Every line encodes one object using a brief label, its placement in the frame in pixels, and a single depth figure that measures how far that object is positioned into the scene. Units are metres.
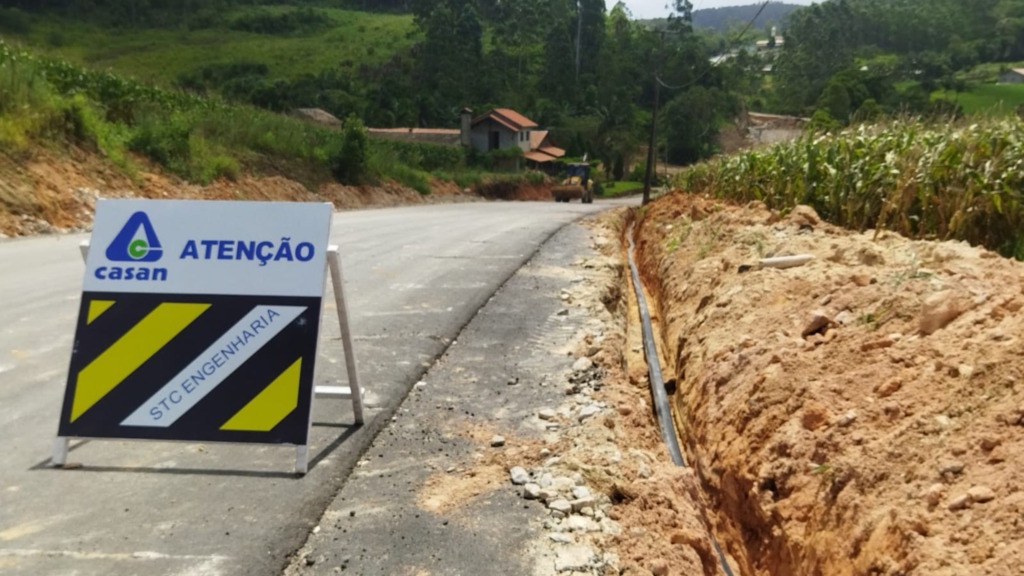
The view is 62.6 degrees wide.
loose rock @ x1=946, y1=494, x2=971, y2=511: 3.52
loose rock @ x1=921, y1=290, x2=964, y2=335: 5.05
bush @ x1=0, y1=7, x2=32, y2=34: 66.69
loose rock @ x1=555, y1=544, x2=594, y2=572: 3.53
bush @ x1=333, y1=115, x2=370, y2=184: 32.34
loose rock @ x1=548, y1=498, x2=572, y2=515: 4.03
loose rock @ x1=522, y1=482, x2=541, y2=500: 4.18
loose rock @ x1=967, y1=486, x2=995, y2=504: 3.45
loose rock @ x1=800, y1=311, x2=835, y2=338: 6.17
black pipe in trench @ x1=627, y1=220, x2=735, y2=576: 5.88
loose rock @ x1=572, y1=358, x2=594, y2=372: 6.78
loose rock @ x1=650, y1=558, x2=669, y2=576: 3.64
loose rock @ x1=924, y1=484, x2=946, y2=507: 3.68
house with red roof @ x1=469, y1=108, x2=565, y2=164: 68.19
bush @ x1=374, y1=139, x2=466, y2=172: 47.74
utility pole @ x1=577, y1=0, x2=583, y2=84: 105.38
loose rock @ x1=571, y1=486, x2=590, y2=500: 4.14
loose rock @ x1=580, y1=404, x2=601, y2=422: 5.56
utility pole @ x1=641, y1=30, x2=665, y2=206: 39.15
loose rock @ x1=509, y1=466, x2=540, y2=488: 4.39
